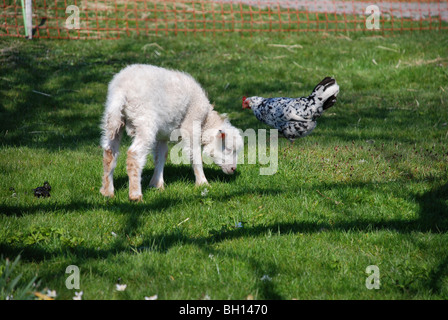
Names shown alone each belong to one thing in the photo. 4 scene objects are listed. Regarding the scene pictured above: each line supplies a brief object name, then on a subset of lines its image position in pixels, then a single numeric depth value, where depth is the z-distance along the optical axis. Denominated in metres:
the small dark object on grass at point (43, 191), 9.62
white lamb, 9.83
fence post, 22.30
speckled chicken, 12.93
